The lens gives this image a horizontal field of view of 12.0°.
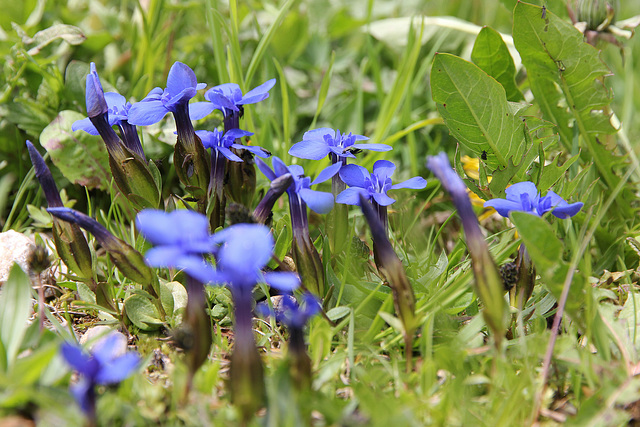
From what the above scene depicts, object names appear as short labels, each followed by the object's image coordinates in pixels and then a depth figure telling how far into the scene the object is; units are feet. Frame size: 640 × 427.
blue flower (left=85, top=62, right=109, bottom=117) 2.09
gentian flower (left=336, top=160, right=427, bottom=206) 2.08
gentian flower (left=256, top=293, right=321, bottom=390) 1.98
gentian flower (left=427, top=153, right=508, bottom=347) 2.01
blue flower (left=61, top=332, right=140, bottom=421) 1.95
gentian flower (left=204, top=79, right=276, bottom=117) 2.12
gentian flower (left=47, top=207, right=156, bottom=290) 2.06
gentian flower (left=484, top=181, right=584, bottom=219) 2.06
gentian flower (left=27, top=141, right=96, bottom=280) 2.11
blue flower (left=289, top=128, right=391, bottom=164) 2.10
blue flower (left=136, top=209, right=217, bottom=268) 1.96
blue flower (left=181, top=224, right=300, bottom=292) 1.96
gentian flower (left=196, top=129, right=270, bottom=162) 2.12
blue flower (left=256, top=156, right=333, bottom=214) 2.05
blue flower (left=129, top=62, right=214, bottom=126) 2.09
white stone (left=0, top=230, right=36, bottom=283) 2.17
